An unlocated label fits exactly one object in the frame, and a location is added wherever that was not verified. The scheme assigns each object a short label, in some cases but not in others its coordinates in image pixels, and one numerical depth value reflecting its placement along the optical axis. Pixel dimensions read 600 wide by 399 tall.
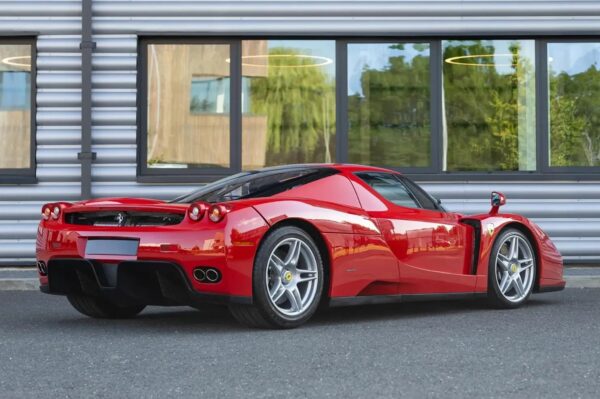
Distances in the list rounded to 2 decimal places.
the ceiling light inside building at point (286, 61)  13.05
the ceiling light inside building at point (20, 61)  12.93
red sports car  6.71
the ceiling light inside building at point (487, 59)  13.09
